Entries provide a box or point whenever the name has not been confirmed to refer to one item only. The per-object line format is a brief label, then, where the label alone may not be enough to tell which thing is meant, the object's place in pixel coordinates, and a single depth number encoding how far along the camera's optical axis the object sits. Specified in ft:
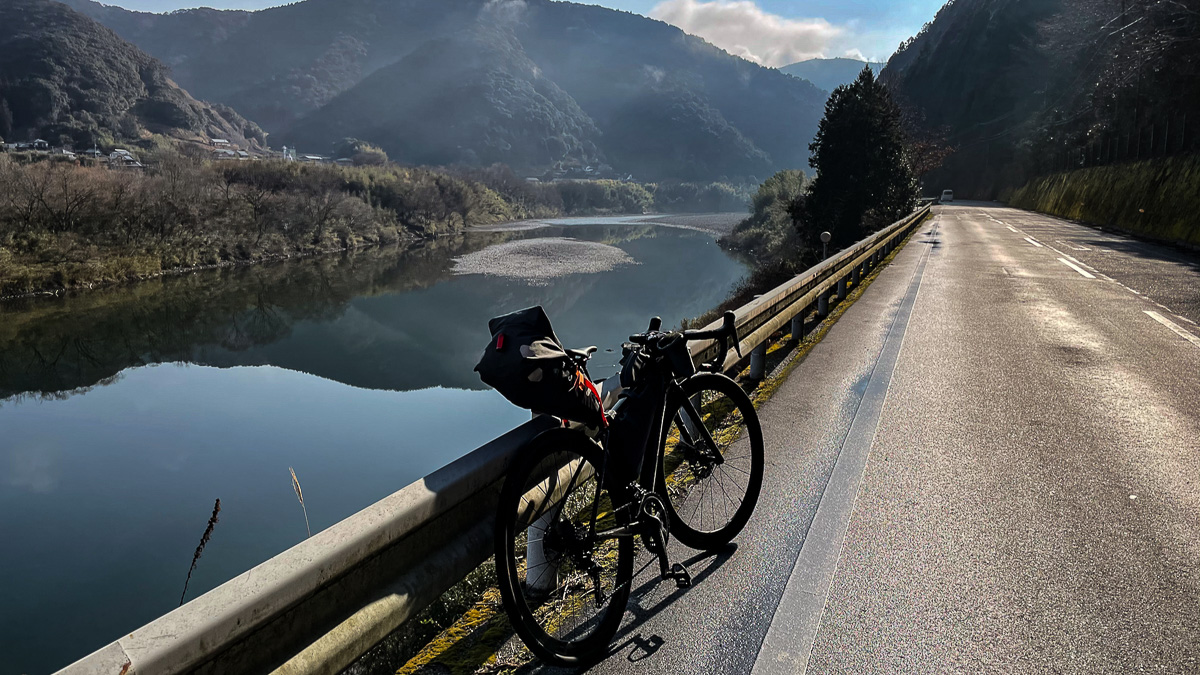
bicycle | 8.57
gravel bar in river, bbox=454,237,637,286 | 164.04
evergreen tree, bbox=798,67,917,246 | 97.40
